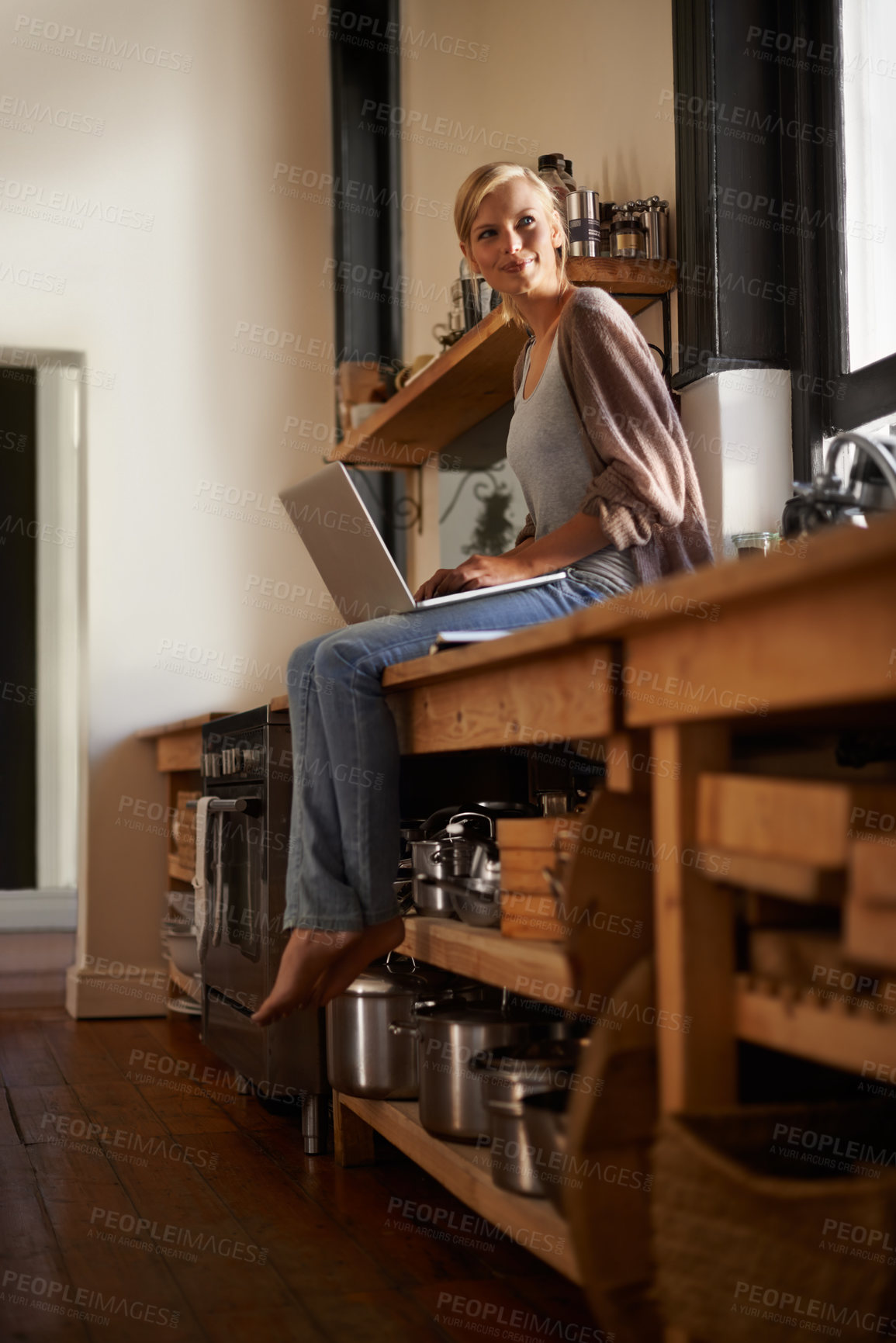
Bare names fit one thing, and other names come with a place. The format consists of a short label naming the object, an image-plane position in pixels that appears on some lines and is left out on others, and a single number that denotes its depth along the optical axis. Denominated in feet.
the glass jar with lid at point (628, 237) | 7.50
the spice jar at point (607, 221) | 7.69
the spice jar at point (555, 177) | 7.77
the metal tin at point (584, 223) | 7.48
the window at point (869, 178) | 6.62
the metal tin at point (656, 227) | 7.59
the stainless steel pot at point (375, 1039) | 6.50
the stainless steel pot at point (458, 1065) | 5.53
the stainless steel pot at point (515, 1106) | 4.76
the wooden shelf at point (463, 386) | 7.41
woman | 5.75
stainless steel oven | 7.35
